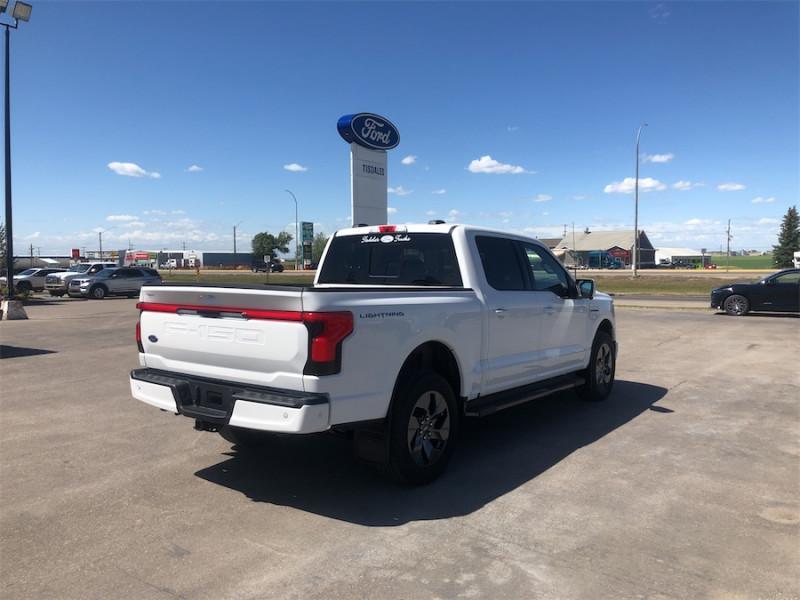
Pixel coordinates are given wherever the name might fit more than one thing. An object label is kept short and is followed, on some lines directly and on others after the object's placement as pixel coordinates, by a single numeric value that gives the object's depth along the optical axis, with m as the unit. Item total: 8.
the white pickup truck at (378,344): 3.72
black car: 18.16
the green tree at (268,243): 125.69
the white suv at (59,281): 31.28
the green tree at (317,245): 79.00
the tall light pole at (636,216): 41.39
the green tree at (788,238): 102.38
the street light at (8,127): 17.50
